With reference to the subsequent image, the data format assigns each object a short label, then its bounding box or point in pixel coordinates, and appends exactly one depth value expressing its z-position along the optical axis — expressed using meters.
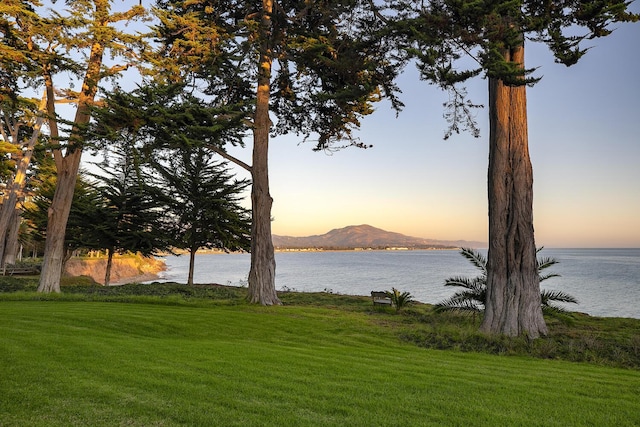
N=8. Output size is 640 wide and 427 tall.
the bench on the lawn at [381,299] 15.45
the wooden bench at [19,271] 27.94
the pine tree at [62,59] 15.46
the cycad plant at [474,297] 12.72
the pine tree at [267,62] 14.22
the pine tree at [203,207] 24.55
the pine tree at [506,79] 8.47
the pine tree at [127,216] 24.12
